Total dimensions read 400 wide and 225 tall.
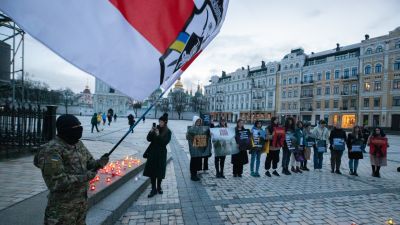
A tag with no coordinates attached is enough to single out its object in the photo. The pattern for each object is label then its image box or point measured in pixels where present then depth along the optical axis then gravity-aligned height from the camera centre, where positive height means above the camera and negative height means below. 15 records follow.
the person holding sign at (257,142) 8.20 -0.82
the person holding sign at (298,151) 8.95 -1.15
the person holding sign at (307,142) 9.27 -0.88
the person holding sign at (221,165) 7.86 -1.51
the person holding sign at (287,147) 8.68 -1.01
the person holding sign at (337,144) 8.84 -0.88
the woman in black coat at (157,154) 5.71 -0.89
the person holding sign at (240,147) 7.93 -0.96
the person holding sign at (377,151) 8.73 -1.06
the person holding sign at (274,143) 8.29 -0.85
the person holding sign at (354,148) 8.84 -1.00
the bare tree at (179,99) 95.57 +5.09
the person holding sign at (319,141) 9.15 -0.84
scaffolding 10.56 +2.58
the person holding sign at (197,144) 7.53 -0.86
